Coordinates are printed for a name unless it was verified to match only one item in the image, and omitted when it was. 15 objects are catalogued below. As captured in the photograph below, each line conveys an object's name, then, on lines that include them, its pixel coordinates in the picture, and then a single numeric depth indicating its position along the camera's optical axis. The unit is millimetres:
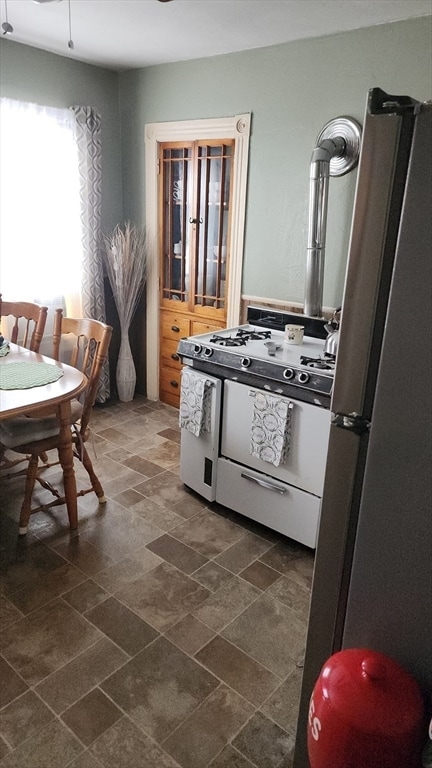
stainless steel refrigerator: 912
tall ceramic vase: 4223
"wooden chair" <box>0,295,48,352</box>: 2984
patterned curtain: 3617
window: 3342
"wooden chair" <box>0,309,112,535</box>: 2441
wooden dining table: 2096
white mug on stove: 2863
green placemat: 2297
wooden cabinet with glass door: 3529
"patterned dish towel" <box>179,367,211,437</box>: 2672
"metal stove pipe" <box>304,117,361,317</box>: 2711
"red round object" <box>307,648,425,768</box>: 925
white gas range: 2318
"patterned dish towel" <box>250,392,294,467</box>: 2365
